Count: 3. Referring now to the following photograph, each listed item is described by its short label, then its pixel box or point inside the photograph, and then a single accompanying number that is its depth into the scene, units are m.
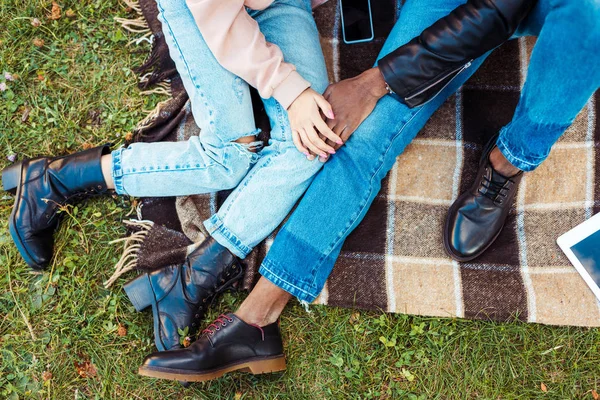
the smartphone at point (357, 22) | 1.98
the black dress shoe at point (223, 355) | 1.68
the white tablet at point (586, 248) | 1.81
